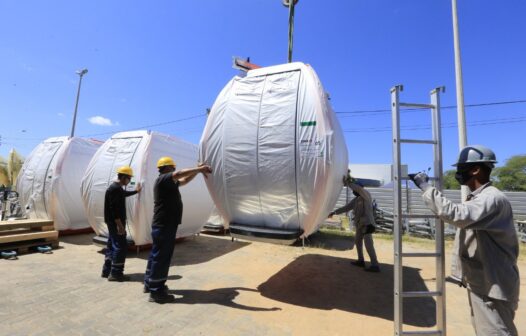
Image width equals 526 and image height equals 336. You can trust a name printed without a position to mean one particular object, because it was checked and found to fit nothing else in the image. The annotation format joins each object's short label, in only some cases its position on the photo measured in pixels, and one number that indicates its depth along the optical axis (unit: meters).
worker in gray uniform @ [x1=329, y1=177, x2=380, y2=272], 6.51
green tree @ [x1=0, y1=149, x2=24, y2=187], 15.34
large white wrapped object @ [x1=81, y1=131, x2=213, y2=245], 7.05
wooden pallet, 7.31
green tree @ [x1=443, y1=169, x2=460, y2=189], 43.91
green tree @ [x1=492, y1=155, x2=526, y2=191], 34.69
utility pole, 9.02
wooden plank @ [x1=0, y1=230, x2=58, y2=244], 7.17
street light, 21.38
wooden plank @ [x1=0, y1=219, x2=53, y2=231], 7.62
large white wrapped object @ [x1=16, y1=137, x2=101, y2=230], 9.20
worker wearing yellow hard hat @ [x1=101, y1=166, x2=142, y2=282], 5.64
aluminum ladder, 3.16
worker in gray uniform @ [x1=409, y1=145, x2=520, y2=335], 2.31
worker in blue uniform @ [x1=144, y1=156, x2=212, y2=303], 4.63
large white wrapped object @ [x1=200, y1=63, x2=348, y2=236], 4.11
